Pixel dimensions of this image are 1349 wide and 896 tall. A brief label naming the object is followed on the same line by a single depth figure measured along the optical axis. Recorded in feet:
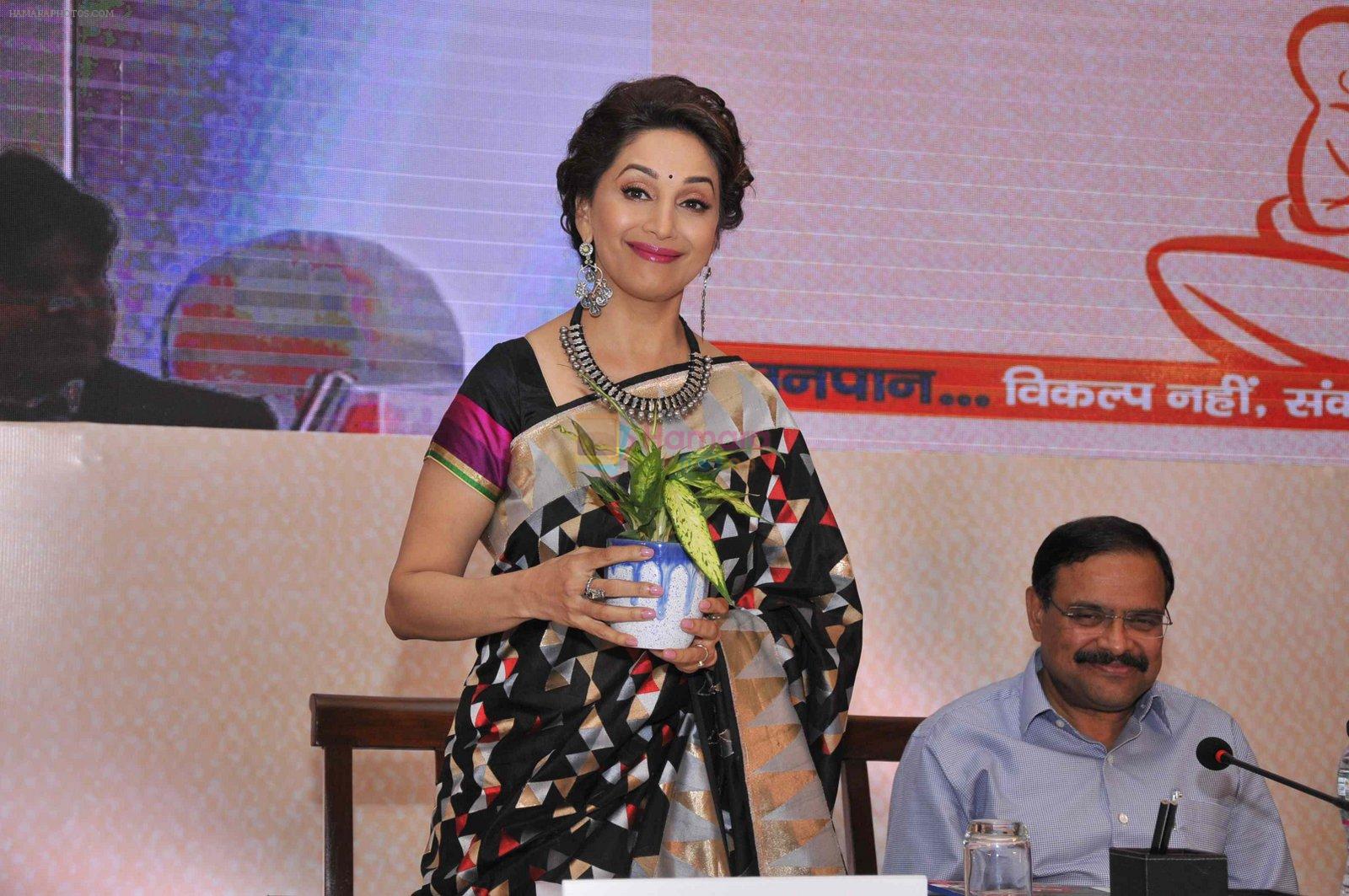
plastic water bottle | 6.12
